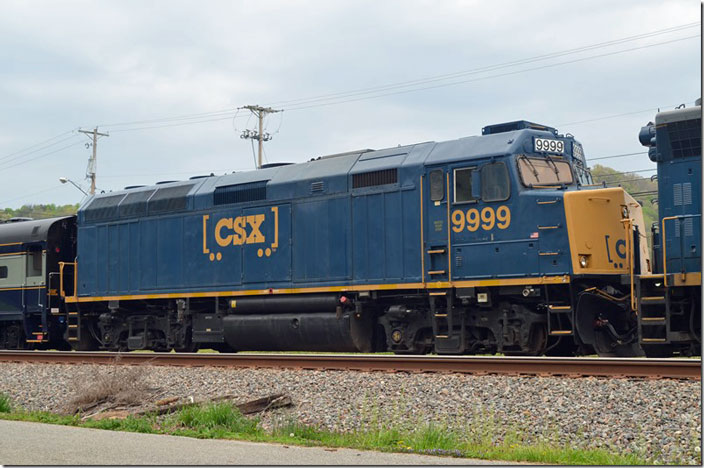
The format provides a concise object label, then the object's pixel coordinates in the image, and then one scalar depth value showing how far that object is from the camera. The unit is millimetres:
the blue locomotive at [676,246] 13953
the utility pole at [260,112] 51228
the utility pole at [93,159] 60400
